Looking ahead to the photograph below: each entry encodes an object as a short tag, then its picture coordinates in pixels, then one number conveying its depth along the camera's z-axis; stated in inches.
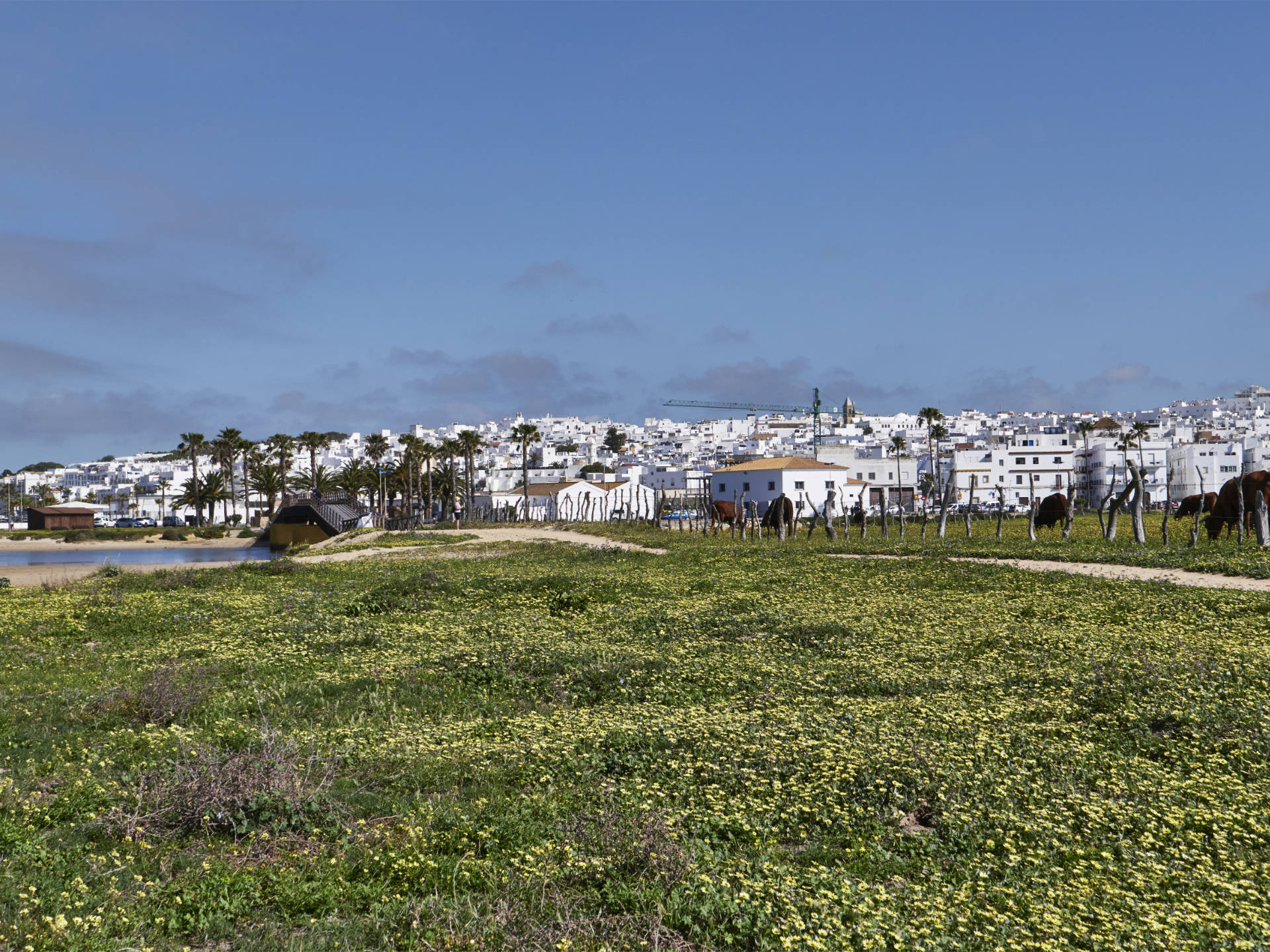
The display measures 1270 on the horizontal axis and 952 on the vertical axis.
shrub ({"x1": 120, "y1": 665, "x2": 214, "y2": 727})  504.4
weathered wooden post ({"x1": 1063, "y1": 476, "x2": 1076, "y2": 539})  1570.6
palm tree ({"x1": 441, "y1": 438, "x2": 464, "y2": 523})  4997.5
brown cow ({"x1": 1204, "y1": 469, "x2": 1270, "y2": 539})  1462.8
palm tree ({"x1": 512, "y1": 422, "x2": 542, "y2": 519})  4795.8
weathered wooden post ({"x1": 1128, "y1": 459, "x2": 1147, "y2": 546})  1350.9
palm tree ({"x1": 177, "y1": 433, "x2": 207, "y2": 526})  5354.3
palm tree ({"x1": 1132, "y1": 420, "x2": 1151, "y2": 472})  5152.6
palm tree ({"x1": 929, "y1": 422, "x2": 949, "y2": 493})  5929.6
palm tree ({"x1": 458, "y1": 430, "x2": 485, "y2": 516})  4643.2
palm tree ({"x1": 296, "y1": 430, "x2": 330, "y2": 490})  5137.8
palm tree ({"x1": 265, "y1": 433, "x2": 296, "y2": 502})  5064.5
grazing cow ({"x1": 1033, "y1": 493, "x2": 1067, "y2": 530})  2074.3
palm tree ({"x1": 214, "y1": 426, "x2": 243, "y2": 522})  5201.8
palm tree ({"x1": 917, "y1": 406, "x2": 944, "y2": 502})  5621.6
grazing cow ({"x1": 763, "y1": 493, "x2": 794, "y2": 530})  2539.4
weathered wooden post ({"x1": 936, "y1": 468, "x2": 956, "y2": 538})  1680.6
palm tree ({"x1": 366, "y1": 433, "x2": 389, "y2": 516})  5930.1
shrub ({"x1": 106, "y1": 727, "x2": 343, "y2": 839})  337.7
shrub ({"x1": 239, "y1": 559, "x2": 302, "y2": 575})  1481.3
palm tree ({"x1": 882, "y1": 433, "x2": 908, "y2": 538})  6250.0
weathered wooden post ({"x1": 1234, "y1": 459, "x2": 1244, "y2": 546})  1243.8
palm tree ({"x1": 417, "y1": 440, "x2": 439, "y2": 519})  5227.4
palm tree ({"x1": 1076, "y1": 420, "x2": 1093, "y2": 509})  4722.9
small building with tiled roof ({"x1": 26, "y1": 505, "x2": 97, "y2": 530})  5019.7
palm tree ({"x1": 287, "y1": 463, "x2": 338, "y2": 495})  5438.0
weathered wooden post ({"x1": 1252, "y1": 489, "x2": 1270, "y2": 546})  1219.2
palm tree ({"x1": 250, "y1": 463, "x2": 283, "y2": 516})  5290.4
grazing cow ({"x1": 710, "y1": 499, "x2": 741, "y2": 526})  2598.4
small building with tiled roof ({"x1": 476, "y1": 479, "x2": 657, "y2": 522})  4953.3
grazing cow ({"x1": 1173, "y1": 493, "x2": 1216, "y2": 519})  1800.0
